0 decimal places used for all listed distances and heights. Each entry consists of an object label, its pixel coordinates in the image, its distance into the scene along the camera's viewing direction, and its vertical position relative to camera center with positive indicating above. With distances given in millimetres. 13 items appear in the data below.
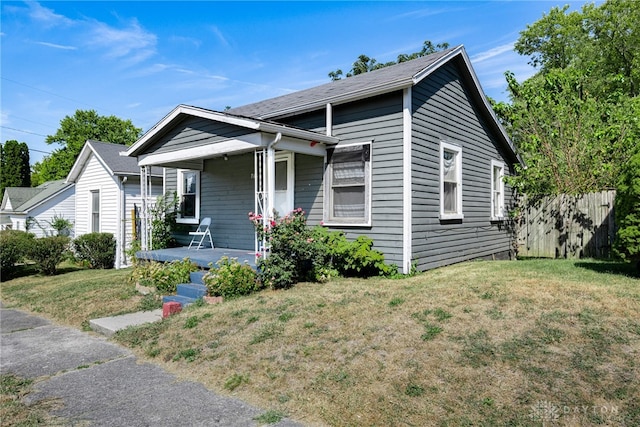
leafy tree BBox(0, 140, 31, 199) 33875 +4122
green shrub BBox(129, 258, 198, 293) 8414 -1261
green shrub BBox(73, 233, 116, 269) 13984 -1164
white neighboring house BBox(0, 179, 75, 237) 18891 +177
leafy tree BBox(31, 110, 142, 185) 40000 +8063
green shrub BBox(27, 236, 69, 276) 12602 -1166
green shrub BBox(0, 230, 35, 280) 12547 -1133
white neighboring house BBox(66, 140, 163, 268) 14203 +927
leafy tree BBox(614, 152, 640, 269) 6504 +103
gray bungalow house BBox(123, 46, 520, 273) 7945 +1333
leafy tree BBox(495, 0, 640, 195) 11453 +2490
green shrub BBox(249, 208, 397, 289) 7297 -722
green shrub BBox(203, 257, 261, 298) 7109 -1138
